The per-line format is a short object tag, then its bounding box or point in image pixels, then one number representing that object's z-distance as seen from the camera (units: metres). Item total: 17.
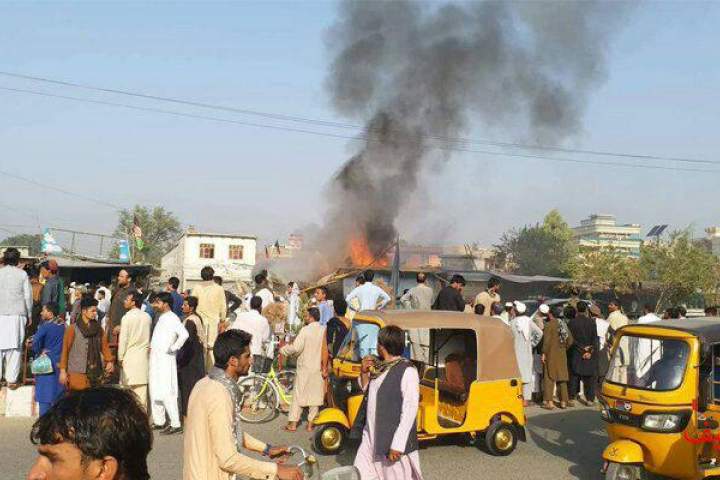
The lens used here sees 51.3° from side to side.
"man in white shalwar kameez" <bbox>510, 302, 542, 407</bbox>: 13.36
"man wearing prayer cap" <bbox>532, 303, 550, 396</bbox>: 13.85
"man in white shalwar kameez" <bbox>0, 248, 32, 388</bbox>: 10.73
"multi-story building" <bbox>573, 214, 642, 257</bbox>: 183.38
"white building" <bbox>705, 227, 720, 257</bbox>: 116.45
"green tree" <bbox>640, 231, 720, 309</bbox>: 38.62
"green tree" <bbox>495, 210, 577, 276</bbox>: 73.06
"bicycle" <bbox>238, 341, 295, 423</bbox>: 11.01
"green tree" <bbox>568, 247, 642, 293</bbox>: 41.31
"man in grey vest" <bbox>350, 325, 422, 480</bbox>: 5.50
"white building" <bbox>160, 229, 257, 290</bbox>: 46.53
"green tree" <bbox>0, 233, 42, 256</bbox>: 136.12
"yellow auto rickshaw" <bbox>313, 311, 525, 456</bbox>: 8.88
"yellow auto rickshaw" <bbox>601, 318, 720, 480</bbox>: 6.98
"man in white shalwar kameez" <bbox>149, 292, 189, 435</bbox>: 9.91
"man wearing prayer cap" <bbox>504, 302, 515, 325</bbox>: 14.21
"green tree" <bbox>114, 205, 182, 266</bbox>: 92.69
